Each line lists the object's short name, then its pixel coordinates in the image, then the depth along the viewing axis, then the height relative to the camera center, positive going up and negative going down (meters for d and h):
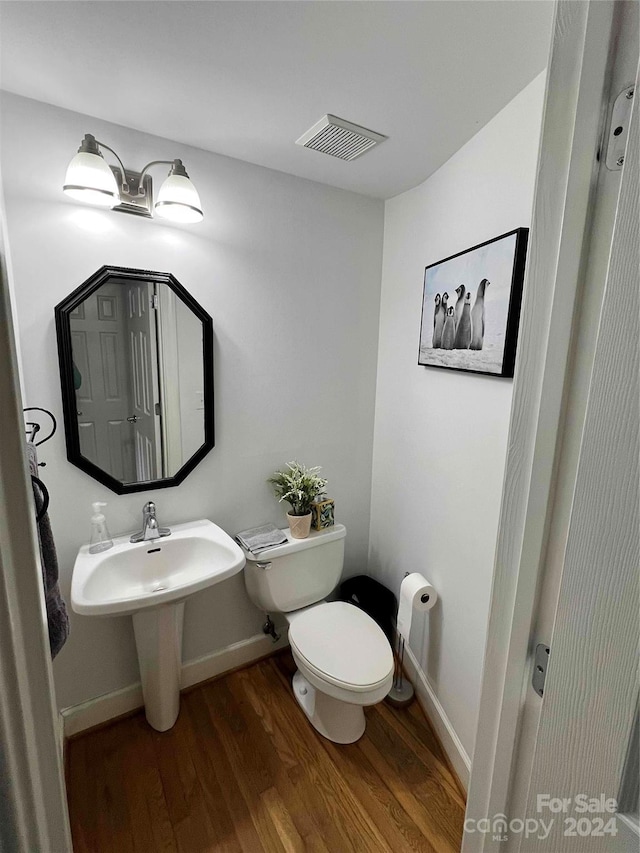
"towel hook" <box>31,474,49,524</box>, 0.79 -0.28
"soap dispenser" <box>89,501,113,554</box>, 1.54 -0.68
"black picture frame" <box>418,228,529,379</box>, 1.20 +0.19
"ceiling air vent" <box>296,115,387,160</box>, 1.36 +0.78
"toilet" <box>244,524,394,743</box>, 1.52 -1.16
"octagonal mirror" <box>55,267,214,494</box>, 1.48 -0.09
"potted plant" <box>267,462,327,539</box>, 1.88 -0.63
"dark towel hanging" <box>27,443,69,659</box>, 0.92 -0.55
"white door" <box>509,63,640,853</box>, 0.40 -0.25
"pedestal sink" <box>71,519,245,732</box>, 1.46 -0.85
